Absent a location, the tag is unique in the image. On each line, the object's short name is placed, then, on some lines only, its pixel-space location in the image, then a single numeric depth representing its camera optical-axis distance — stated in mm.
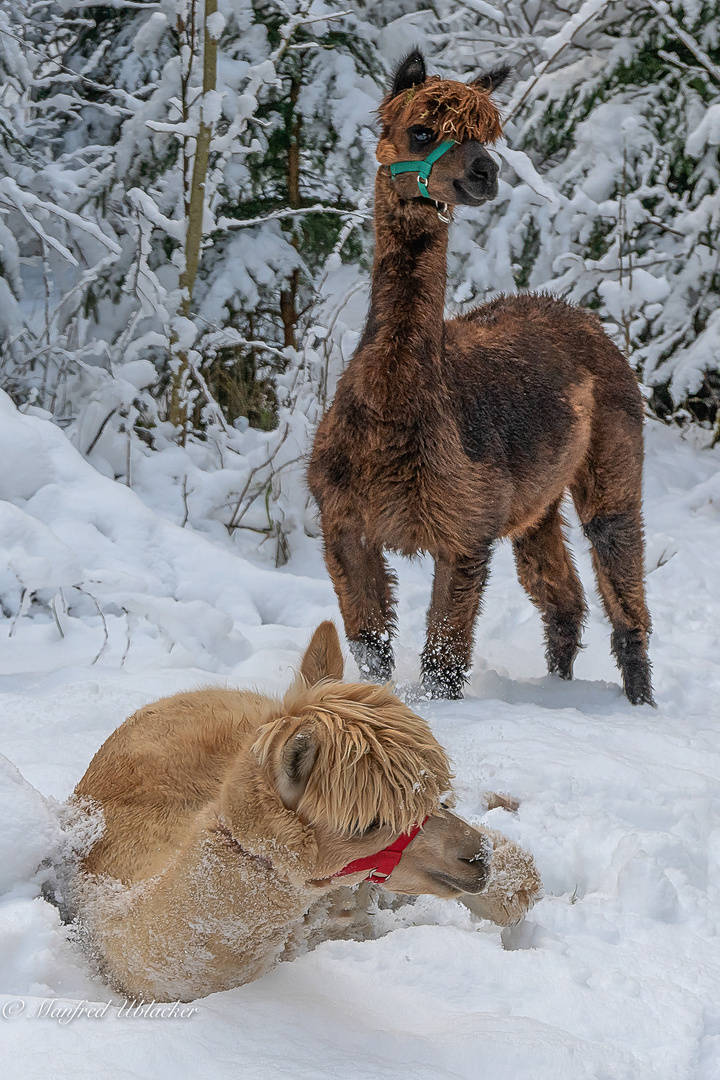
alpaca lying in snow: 4527
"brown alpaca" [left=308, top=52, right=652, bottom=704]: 5630
